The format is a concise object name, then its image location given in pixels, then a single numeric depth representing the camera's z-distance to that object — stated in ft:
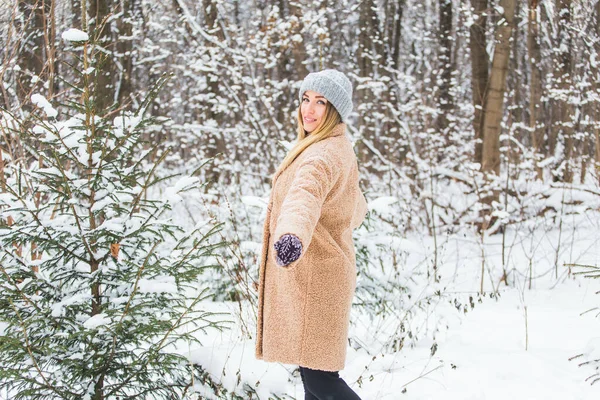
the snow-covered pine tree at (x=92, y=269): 8.08
